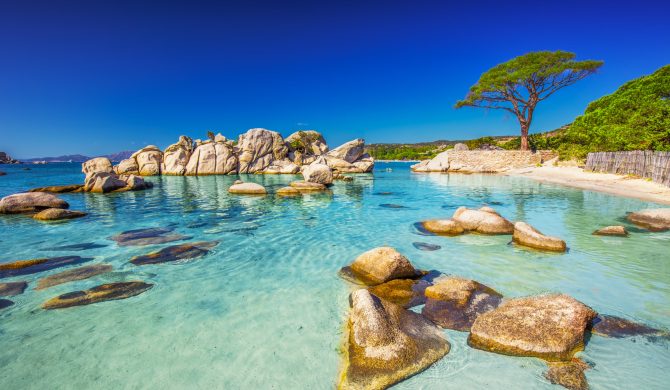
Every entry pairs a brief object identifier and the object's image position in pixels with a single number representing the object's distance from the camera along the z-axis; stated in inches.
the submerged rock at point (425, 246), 337.9
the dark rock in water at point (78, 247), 346.3
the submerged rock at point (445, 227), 392.2
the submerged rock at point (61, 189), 954.7
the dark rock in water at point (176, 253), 301.3
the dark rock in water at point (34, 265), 272.7
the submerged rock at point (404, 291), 213.6
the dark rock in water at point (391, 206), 633.8
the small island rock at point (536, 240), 319.6
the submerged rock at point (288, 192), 847.4
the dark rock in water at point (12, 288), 229.1
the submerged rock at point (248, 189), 854.5
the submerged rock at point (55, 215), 509.0
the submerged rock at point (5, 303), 210.1
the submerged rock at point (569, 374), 133.6
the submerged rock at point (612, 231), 378.0
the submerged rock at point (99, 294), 212.4
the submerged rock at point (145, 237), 370.9
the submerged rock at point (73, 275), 247.3
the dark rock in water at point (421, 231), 403.4
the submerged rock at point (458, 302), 185.8
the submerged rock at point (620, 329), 169.5
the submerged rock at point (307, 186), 923.4
